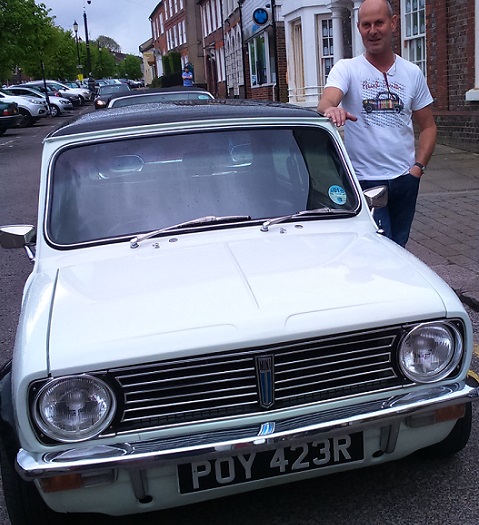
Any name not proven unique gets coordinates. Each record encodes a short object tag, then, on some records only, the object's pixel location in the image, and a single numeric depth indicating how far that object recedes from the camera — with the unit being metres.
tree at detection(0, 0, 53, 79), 23.89
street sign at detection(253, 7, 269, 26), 24.01
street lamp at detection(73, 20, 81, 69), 62.60
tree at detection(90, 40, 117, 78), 101.55
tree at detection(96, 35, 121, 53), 150.02
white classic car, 2.40
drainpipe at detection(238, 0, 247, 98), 30.16
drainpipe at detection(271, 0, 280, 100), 22.01
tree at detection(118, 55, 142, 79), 139.75
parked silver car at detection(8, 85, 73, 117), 35.75
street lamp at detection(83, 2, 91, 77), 64.89
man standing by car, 4.15
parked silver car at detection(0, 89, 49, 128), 30.96
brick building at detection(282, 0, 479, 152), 13.05
